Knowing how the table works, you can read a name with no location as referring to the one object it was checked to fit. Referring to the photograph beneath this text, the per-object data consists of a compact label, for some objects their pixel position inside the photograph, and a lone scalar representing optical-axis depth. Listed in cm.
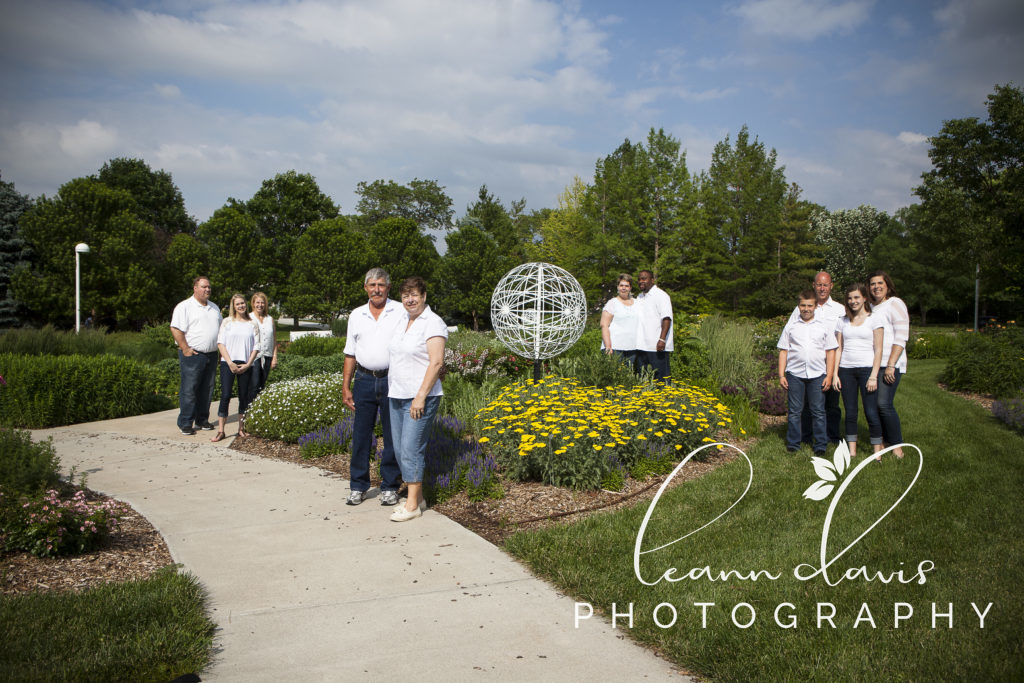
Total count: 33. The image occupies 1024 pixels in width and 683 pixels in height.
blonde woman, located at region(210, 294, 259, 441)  762
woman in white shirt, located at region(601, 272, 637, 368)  835
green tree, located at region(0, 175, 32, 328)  2519
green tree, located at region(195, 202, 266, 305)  3716
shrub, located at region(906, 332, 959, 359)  1958
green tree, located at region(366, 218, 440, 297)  4181
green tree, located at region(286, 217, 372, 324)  3838
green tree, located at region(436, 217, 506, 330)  3962
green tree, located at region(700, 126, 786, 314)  4150
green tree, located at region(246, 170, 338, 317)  4659
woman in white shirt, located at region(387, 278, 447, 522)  467
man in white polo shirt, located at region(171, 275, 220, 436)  780
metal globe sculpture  846
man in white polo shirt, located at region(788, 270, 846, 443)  675
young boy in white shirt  652
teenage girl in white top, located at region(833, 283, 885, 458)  621
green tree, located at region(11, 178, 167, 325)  2592
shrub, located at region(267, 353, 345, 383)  1320
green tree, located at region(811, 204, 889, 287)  5659
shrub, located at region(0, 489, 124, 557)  372
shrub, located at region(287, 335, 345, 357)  1769
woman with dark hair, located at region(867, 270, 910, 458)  615
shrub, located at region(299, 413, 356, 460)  681
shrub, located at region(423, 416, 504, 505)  524
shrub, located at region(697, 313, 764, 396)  975
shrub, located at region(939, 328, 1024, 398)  1099
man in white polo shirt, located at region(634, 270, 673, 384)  817
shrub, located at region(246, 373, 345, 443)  732
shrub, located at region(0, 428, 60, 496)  391
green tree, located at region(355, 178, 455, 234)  6081
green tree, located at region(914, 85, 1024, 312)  2075
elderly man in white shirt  499
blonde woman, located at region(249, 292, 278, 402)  822
